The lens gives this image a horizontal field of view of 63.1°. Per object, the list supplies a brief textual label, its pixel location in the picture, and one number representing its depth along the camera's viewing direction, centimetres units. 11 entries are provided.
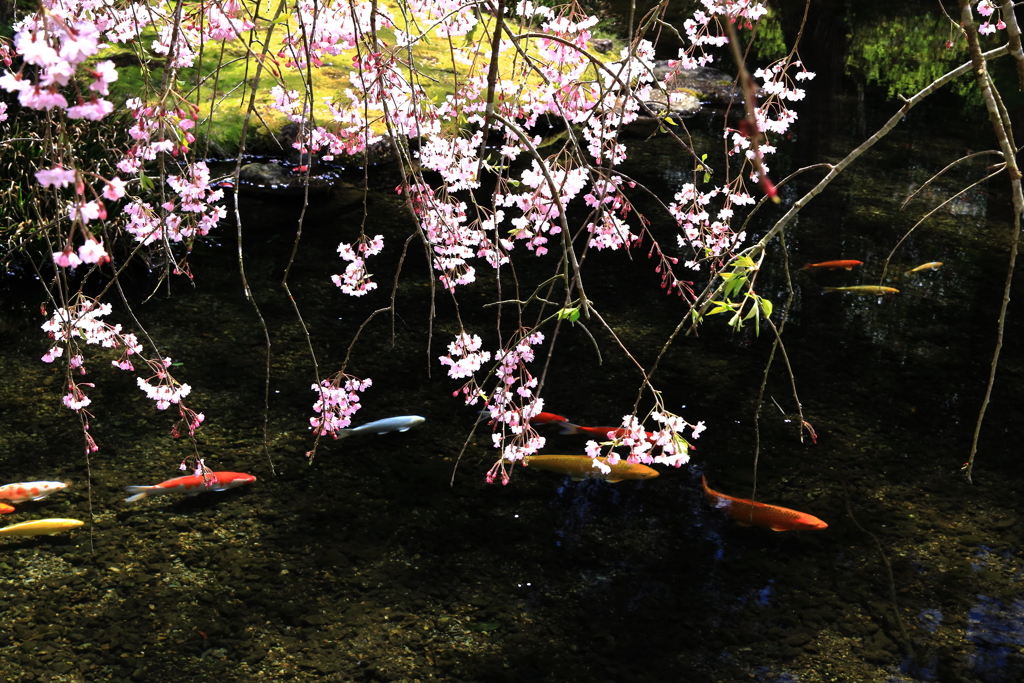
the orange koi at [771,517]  392
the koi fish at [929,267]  686
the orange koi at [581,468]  425
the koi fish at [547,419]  464
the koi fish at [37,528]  359
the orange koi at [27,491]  376
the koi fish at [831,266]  678
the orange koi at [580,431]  453
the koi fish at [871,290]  634
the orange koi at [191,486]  391
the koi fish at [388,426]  445
